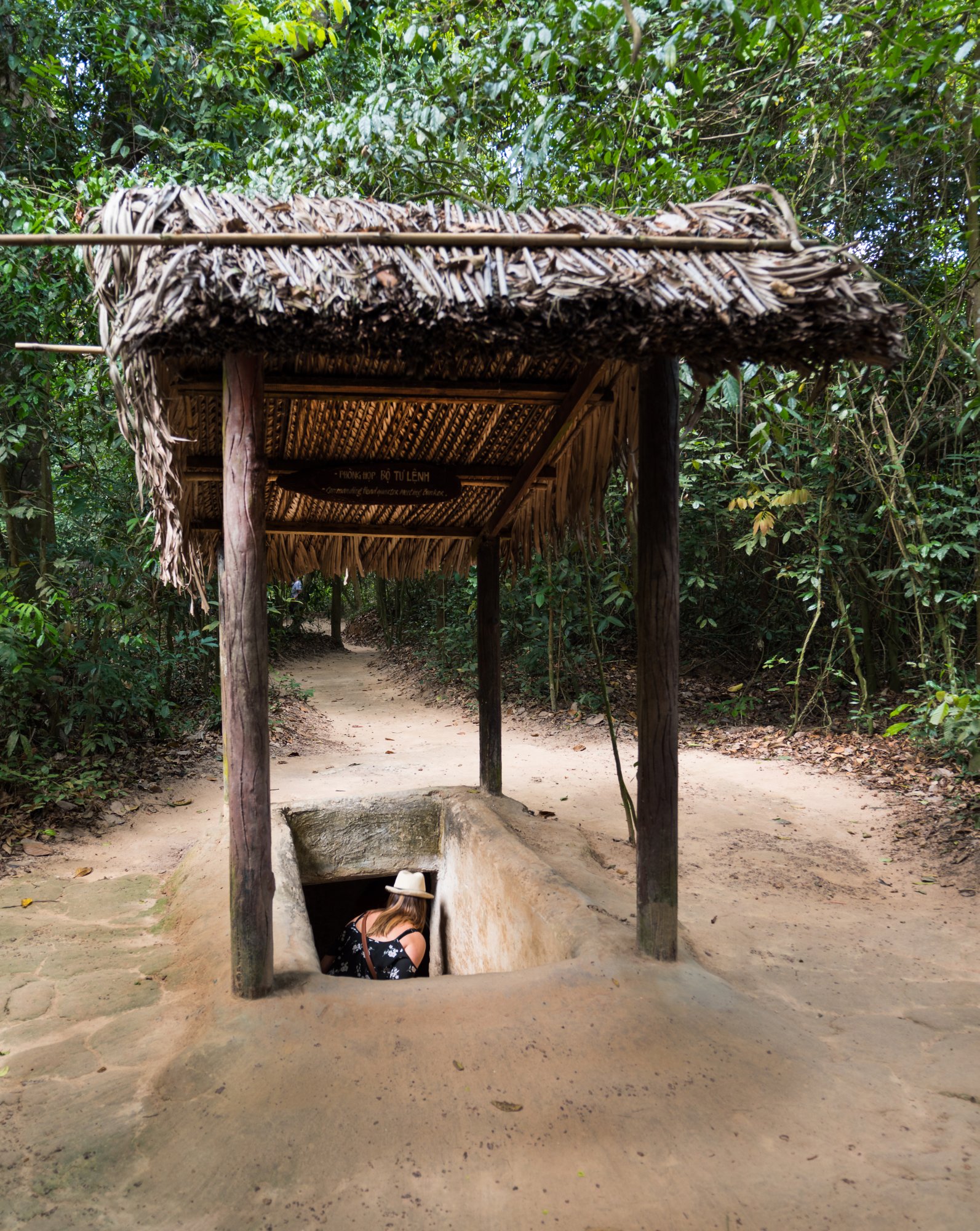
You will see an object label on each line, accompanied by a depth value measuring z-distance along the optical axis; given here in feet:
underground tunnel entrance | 18.51
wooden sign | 13.20
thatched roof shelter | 7.63
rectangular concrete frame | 10.74
